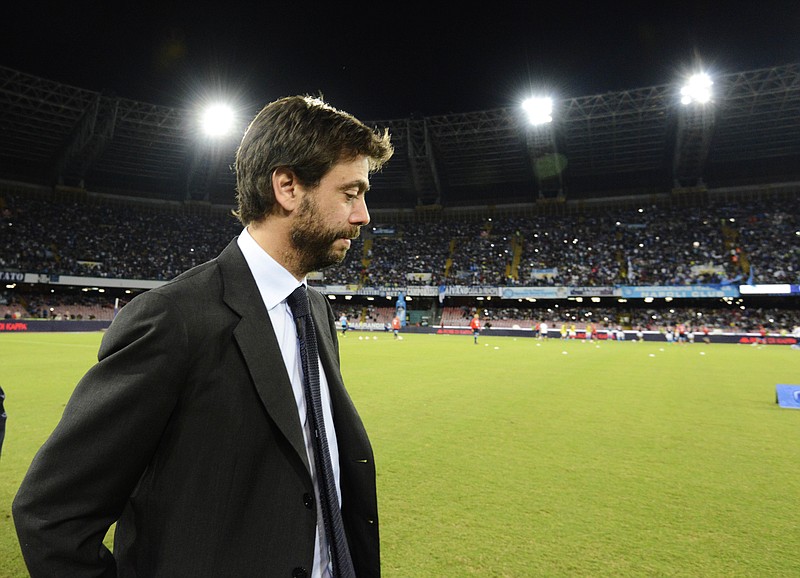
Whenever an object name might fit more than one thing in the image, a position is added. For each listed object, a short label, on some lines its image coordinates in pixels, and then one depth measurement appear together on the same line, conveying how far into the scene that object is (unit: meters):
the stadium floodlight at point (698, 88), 32.62
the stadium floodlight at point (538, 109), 37.09
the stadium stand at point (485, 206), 41.06
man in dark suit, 1.14
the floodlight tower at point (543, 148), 37.78
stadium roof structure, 38.41
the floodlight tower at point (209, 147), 39.78
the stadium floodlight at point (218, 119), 39.28
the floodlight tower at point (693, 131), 33.28
